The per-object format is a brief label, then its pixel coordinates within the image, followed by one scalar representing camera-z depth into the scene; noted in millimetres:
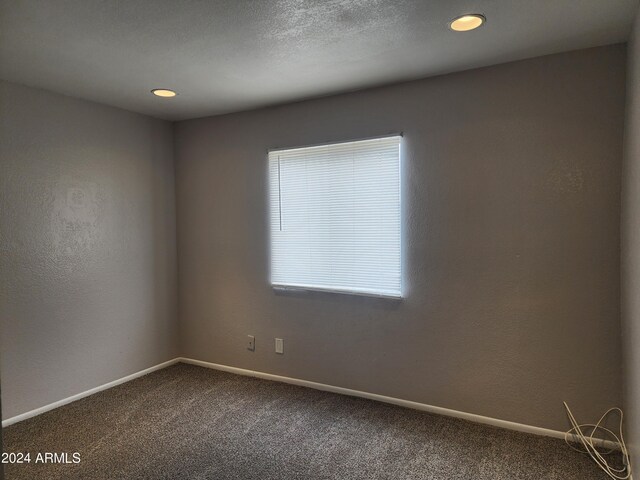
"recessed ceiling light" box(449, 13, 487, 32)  2076
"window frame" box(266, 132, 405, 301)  3012
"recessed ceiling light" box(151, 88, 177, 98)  3113
